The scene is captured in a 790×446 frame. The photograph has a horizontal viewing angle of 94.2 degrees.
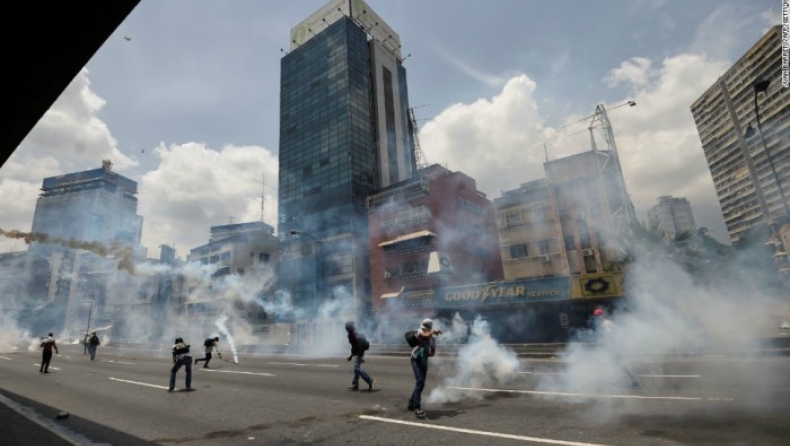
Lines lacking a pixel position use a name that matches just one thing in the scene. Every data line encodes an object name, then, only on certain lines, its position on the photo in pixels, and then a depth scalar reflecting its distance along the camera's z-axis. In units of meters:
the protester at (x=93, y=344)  23.50
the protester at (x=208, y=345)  16.48
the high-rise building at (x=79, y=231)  96.24
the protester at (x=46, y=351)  16.22
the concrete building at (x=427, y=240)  37.28
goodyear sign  26.84
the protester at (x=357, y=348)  9.47
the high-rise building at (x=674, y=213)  149.25
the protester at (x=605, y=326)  10.06
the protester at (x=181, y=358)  10.61
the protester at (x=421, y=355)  6.91
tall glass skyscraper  50.59
